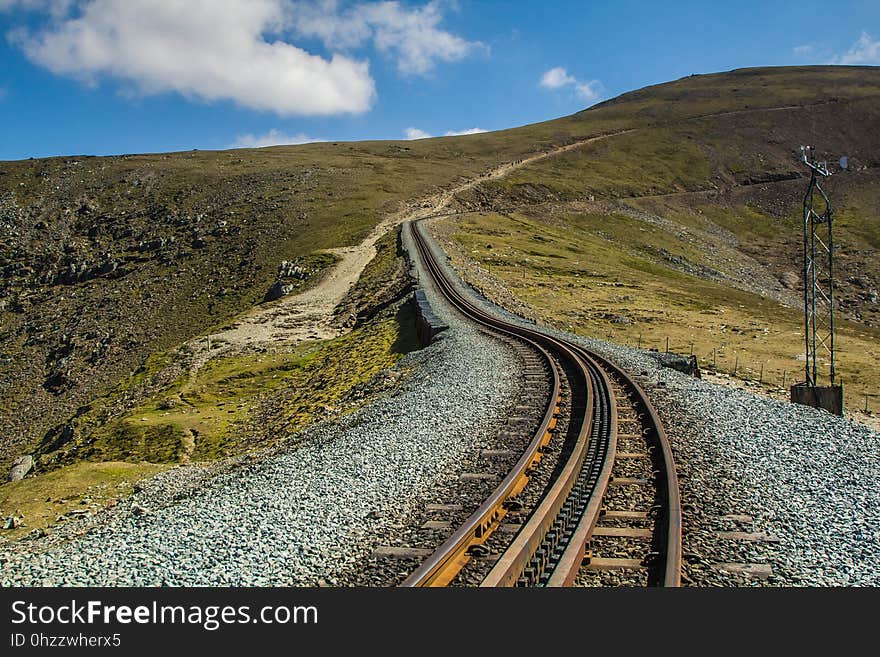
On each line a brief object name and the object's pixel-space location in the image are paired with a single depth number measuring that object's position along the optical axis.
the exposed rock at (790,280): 71.66
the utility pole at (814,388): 17.45
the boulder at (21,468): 26.42
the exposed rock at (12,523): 14.68
